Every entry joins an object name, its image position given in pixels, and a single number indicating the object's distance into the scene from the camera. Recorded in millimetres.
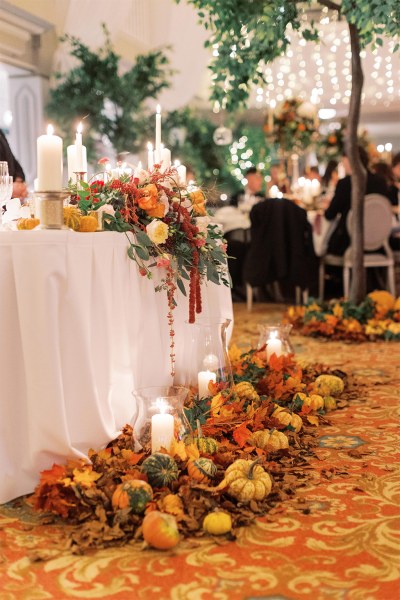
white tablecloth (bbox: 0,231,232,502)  2260
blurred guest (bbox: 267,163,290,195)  8023
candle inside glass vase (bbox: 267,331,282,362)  3895
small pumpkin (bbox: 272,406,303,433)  2951
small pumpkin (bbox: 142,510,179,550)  1927
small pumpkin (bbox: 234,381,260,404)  3133
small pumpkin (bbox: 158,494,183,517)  2098
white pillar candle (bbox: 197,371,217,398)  3127
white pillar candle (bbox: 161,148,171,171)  3145
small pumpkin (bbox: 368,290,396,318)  5711
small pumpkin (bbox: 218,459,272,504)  2211
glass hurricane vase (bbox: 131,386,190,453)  2422
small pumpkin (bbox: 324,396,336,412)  3412
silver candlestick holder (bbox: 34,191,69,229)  2426
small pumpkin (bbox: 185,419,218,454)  2498
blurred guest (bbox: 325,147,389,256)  6266
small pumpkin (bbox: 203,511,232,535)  2025
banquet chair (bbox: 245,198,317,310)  6543
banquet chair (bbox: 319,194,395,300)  5992
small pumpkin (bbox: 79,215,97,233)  2586
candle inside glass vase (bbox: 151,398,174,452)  2414
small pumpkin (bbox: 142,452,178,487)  2244
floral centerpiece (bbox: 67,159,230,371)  2766
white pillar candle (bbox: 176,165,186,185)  3268
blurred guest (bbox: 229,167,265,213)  7735
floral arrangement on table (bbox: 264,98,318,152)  7898
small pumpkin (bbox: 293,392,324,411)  3287
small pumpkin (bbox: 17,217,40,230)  2547
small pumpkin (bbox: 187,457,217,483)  2289
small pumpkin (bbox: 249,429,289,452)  2678
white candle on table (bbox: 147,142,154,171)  3310
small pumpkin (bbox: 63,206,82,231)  2586
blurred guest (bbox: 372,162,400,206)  7225
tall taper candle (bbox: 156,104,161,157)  3011
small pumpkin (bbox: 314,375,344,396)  3570
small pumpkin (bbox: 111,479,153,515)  2105
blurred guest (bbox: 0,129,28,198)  4591
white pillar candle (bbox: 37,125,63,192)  2463
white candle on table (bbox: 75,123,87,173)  2926
